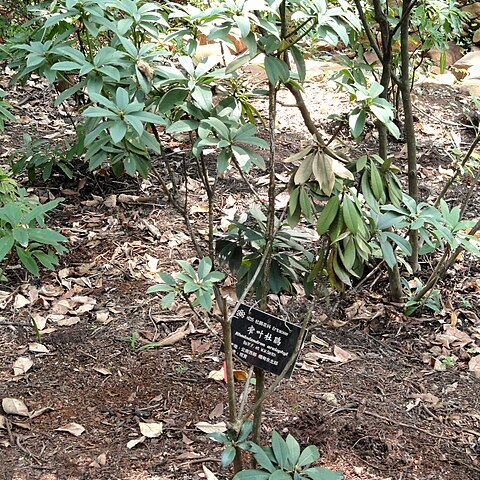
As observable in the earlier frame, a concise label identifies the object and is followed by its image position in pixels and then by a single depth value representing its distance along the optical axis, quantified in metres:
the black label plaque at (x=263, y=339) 1.91
